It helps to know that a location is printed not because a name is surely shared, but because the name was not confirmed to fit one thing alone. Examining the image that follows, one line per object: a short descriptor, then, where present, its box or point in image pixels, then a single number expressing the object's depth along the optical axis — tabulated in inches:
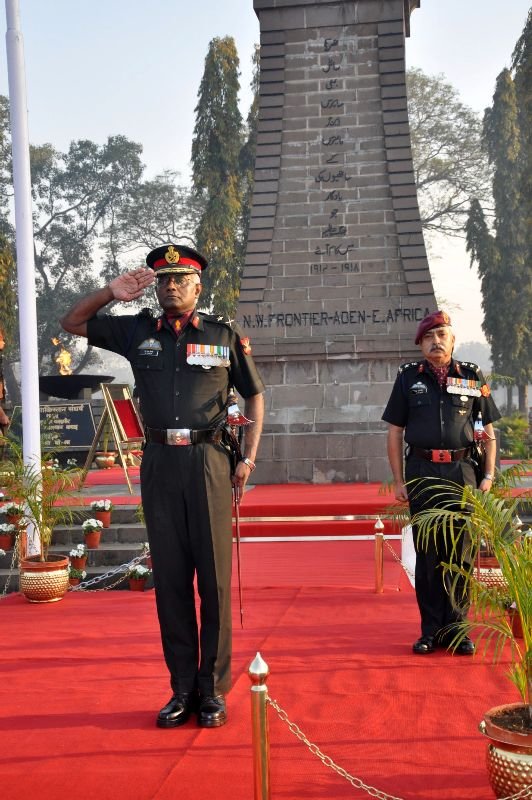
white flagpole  315.9
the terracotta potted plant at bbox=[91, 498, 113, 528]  351.6
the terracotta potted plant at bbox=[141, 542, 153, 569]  323.9
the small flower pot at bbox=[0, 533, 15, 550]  339.3
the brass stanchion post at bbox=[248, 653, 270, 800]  113.1
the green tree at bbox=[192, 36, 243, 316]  1255.5
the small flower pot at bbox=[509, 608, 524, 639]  211.9
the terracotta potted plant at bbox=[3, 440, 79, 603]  284.4
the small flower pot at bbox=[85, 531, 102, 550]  339.6
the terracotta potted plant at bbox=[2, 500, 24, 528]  344.8
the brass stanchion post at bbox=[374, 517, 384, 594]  279.6
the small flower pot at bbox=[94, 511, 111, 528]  353.7
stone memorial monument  531.8
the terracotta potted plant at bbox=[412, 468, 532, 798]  117.0
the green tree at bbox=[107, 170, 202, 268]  1686.8
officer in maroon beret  213.6
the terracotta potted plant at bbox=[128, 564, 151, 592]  307.0
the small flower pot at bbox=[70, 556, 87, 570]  324.2
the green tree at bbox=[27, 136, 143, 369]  1737.2
